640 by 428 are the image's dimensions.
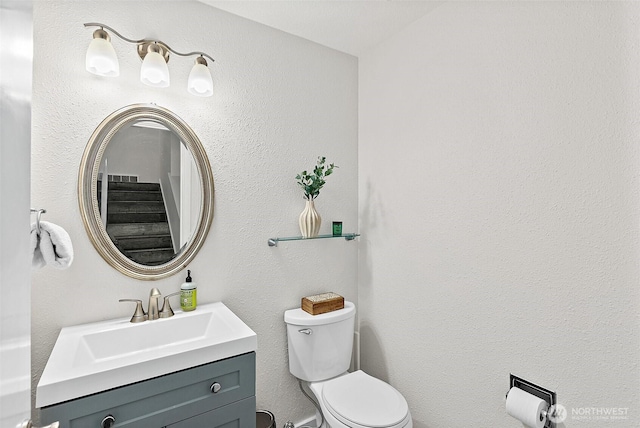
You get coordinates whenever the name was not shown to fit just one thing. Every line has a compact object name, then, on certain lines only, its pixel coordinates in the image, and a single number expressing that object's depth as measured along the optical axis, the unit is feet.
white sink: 3.38
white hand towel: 2.90
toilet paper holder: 4.25
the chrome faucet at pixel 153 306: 4.91
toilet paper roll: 4.17
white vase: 6.31
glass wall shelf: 6.22
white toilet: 5.16
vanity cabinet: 3.42
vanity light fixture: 4.43
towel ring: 2.88
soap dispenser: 5.20
